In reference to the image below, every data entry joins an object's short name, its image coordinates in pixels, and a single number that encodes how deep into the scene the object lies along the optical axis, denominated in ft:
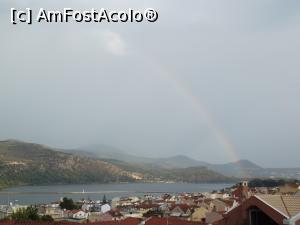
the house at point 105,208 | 286.11
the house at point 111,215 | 201.87
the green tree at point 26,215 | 146.82
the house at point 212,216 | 152.15
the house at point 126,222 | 100.17
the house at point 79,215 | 241.16
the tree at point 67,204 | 322.51
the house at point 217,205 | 208.13
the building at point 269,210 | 47.73
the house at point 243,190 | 70.97
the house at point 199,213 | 192.91
